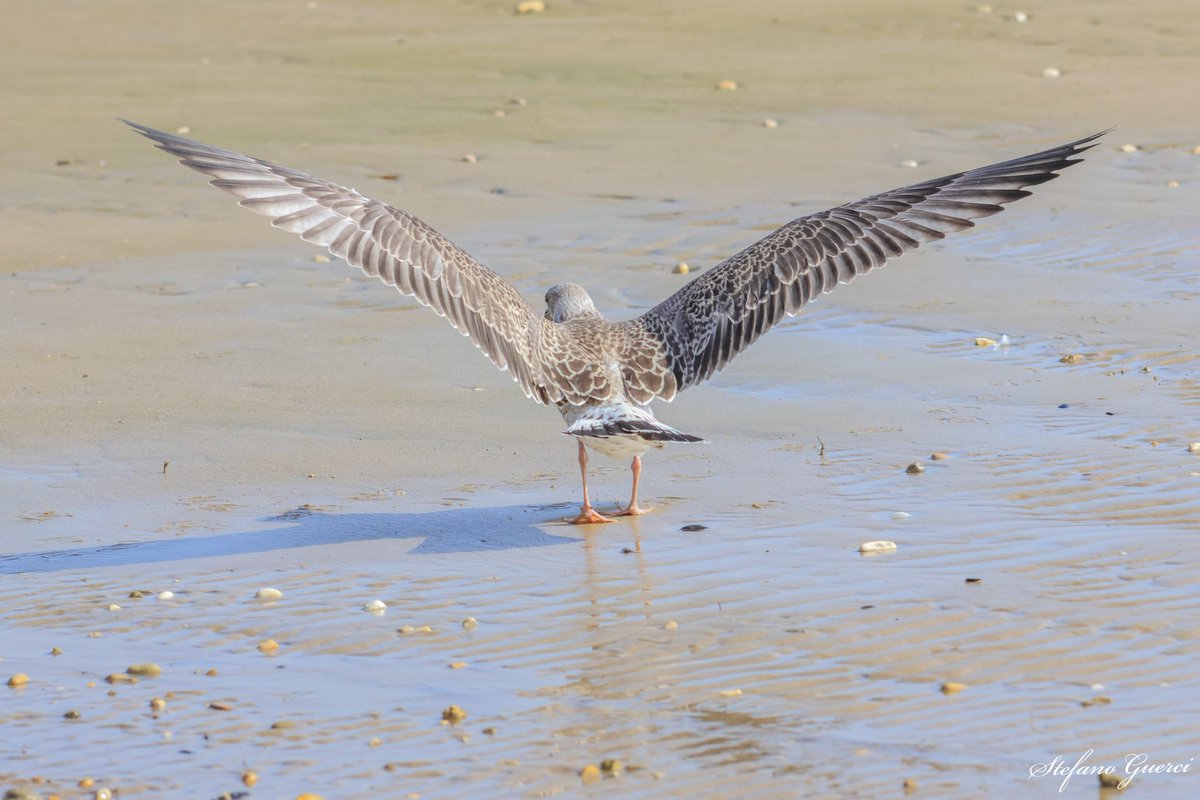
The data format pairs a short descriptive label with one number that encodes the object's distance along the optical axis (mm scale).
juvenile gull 13141
